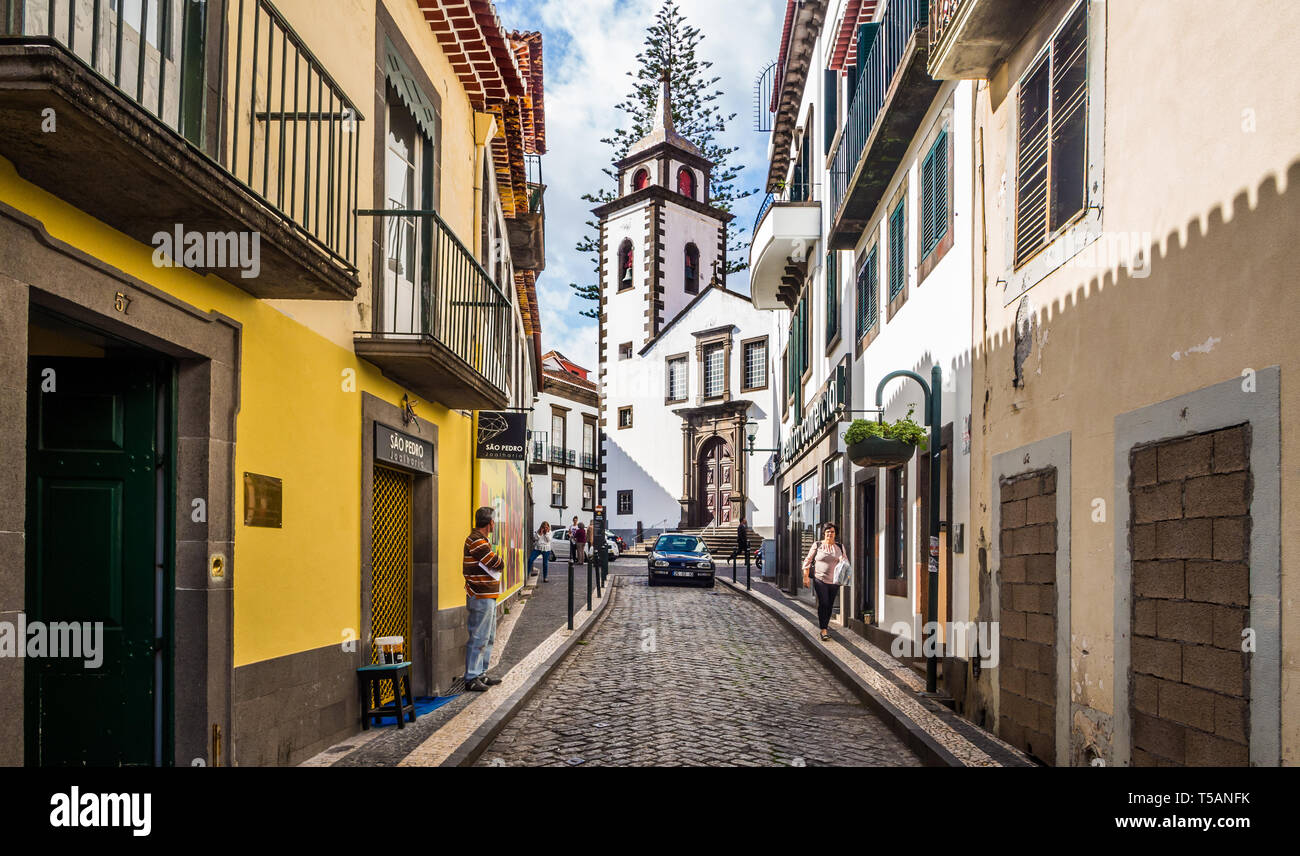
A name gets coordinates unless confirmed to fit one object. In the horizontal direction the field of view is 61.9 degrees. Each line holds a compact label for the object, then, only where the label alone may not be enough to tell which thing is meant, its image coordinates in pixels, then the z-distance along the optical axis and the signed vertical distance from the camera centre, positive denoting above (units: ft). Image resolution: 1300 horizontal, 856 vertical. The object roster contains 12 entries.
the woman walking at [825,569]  47.19 -4.42
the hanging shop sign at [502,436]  41.14 +1.22
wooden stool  26.50 -5.43
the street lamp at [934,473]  32.81 -0.10
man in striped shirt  33.58 -4.08
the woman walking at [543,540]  114.04 -7.83
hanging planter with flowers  34.96 +0.93
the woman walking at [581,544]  110.71 -7.66
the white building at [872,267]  33.47 +8.89
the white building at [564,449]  165.27 +3.11
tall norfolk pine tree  160.15 +56.23
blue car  87.86 -7.88
